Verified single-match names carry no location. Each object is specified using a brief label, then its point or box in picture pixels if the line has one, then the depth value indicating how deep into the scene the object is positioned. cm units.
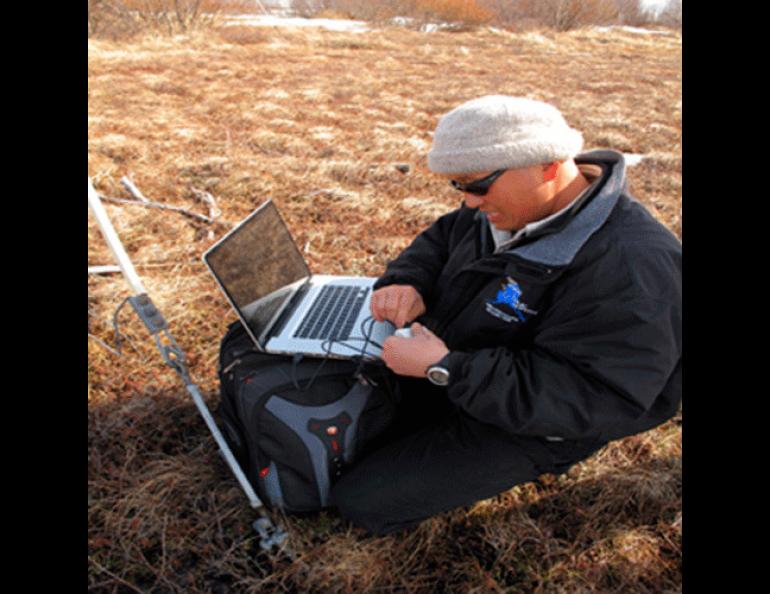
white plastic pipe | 183
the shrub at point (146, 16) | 1441
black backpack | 160
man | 121
